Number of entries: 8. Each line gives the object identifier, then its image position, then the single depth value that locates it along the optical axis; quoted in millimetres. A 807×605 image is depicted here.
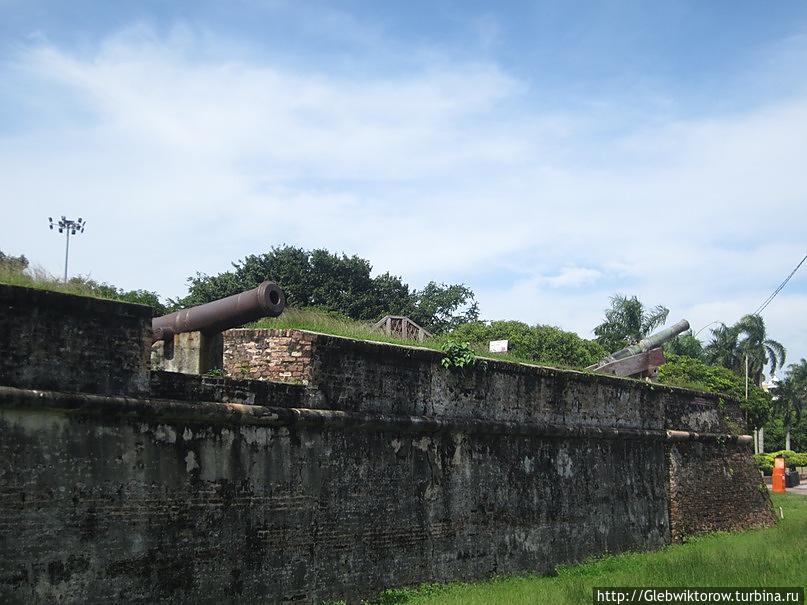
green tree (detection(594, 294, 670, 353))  42031
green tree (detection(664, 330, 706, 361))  42344
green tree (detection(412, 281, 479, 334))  37875
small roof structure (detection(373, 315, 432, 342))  26041
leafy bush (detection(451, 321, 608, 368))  34969
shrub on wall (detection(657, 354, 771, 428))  36625
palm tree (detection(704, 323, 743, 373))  48594
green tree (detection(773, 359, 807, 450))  53406
